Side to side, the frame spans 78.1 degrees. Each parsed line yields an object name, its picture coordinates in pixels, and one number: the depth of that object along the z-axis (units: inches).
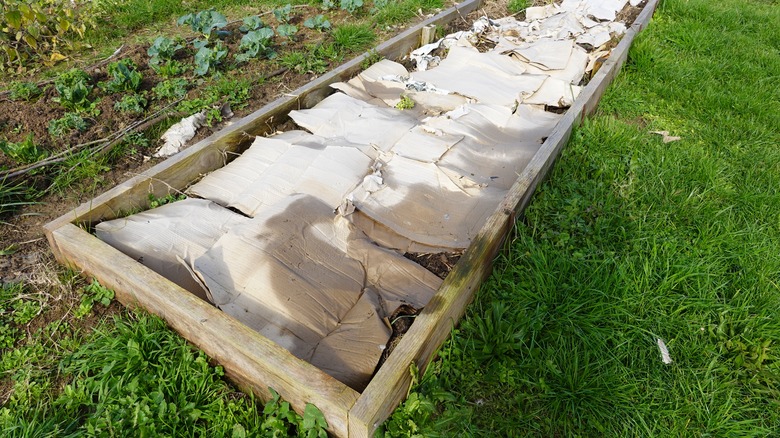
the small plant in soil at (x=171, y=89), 149.5
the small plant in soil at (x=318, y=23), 197.2
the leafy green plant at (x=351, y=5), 217.0
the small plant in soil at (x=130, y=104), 140.5
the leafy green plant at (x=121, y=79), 145.9
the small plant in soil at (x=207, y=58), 159.9
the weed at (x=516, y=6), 248.1
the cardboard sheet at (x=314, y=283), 82.1
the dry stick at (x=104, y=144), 112.5
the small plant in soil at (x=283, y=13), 200.4
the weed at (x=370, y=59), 171.8
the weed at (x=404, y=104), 151.9
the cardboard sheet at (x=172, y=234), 91.5
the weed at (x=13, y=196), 106.9
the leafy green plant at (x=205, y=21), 177.0
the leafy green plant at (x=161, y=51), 160.1
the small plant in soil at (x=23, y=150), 114.9
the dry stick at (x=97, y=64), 141.8
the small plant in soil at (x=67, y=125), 128.7
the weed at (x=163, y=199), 108.0
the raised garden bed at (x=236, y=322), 65.8
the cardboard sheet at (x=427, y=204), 103.8
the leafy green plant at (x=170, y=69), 158.6
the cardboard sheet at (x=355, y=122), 131.2
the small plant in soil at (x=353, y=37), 187.9
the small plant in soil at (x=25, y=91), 140.5
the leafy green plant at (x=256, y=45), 171.3
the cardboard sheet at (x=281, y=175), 109.8
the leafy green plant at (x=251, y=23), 186.4
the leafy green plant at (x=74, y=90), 135.7
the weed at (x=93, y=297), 87.0
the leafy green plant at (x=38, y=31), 154.2
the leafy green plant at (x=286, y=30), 185.2
